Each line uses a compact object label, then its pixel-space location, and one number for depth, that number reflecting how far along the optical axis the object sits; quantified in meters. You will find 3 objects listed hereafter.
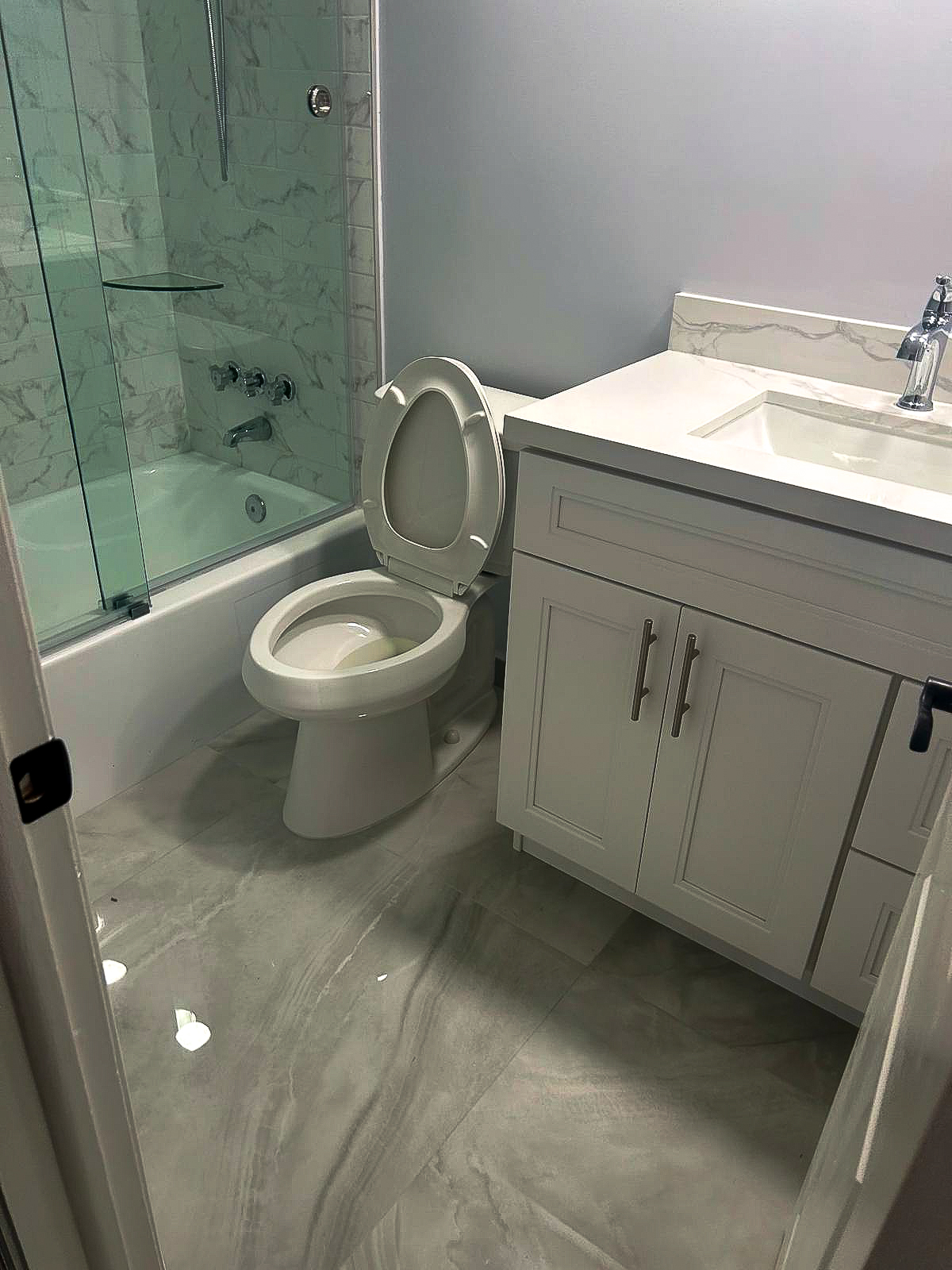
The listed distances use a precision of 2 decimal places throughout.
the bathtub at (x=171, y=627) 1.94
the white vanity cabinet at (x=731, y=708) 1.30
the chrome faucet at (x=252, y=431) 2.54
